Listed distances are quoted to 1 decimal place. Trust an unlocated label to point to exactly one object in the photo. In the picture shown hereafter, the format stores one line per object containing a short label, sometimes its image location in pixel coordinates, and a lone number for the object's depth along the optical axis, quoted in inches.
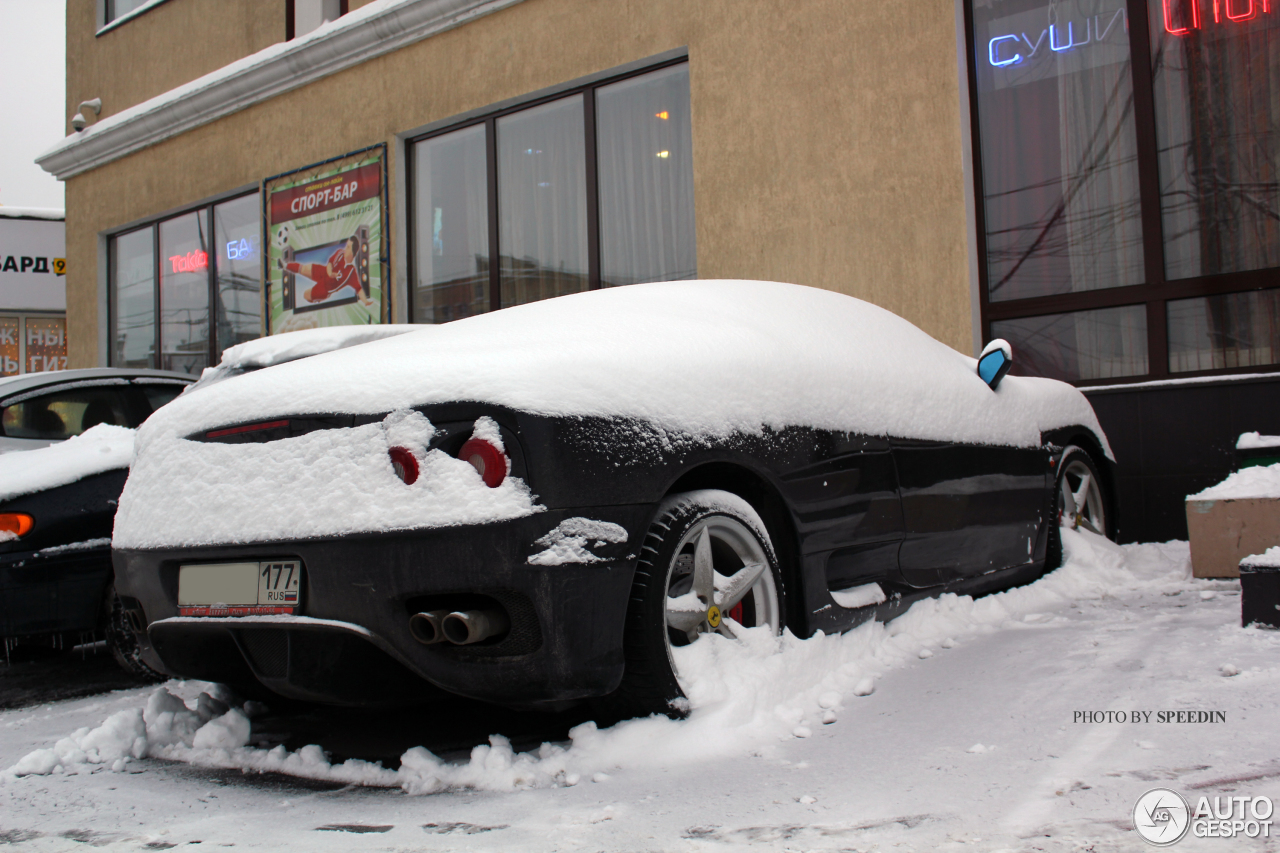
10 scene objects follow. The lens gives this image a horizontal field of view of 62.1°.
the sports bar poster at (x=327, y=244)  408.8
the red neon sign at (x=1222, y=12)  258.5
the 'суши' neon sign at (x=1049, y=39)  274.5
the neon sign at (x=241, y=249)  465.7
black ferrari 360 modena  92.1
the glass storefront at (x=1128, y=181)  257.1
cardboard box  174.1
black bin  132.4
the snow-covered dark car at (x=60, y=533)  150.4
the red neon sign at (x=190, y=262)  490.6
